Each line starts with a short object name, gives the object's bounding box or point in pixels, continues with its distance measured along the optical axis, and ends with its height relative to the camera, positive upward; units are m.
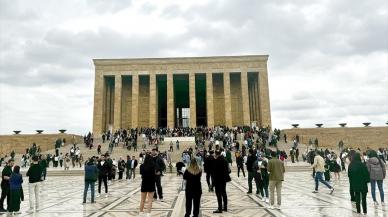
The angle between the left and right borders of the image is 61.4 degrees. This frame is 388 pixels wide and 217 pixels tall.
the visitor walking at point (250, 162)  10.05 -0.40
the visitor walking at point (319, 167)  10.17 -0.60
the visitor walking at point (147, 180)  6.88 -0.61
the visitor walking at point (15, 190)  7.54 -0.86
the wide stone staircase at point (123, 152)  21.25 -0.10
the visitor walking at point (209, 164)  7.89 -0.34
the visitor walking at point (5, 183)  8.15 -0.72
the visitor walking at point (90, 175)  9.07 -0.64
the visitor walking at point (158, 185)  8.96 -0.98
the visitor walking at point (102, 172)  10.63 -0.65
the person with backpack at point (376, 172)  7.95 -0.62
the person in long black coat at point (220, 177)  7.41 -0.63
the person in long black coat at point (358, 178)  6.99 -0.67
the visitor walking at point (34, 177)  8.18 -0.60
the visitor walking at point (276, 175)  7.87 -0.64
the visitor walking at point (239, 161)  14.99 -0.54
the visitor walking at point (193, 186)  6.50 -0.72
